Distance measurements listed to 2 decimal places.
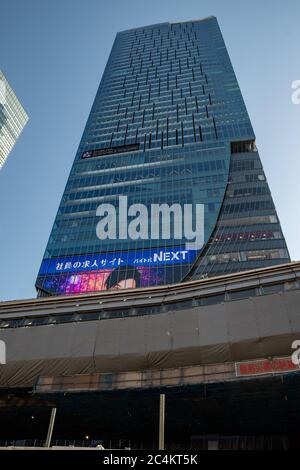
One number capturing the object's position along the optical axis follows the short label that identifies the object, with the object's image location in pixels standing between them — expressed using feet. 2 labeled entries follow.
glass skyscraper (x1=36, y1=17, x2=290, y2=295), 186.09
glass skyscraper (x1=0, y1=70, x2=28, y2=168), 532.32
